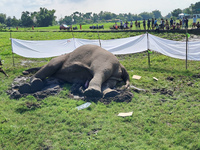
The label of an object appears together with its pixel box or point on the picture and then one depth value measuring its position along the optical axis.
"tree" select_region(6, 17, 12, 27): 111.56
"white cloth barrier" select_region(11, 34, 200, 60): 11.88
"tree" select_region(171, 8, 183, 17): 79.91
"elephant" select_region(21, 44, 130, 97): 7.73
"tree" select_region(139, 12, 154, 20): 182.54
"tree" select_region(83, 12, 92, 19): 144.69
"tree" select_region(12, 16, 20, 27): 93.79
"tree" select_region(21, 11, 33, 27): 87.06
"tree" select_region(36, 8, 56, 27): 84.75
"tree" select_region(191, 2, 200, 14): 77.03
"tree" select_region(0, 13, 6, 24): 109.37
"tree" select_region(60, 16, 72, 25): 118.94
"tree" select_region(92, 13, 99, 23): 140.18
